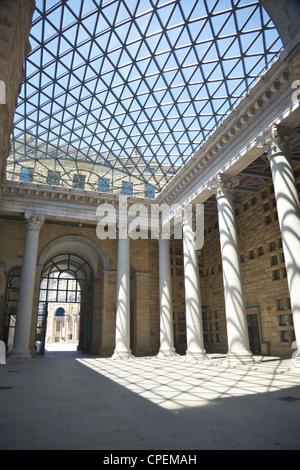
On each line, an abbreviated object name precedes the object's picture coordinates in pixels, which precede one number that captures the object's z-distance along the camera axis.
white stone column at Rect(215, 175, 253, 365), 17.05
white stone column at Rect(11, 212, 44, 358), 22.45
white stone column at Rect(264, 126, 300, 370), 13.30
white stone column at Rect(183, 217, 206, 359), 21.75
